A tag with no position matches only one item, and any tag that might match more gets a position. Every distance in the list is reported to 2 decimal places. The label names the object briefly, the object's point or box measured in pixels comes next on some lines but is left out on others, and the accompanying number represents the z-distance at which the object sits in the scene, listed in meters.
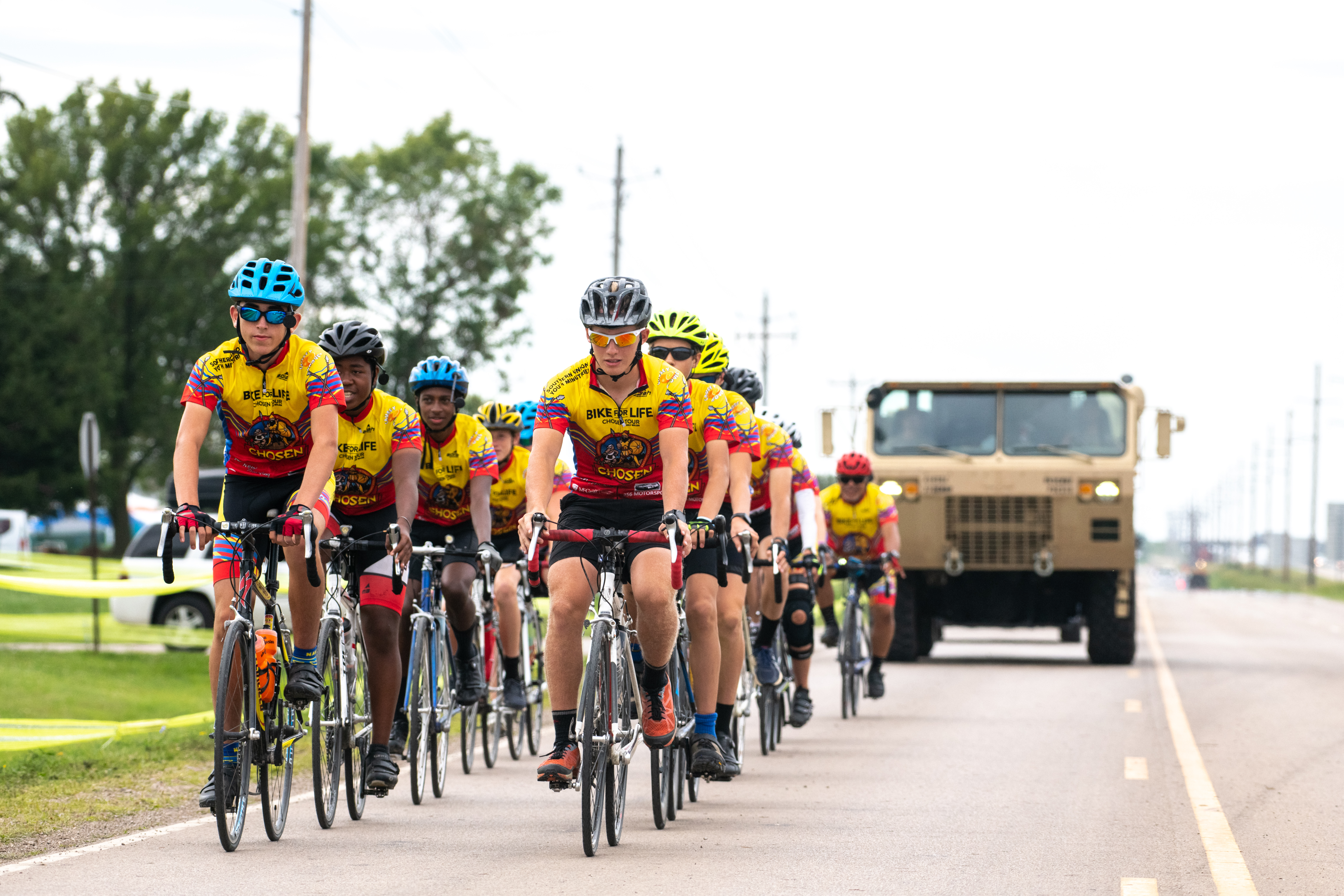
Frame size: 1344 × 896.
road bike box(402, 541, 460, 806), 18.22
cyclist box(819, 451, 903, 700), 29.94
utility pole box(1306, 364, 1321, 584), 197.62
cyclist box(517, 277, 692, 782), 15.23
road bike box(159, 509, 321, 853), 14.58
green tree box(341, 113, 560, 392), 114.81
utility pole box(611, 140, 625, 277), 75.81
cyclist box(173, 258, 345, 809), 15.01
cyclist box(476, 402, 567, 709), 22.00
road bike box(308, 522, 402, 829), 16.14
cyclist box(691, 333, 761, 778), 17.41
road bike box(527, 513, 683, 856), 14.66
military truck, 42.06
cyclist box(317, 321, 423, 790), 17.05
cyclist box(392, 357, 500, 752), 19.48
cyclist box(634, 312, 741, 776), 16.53
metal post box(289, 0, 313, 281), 51.94
